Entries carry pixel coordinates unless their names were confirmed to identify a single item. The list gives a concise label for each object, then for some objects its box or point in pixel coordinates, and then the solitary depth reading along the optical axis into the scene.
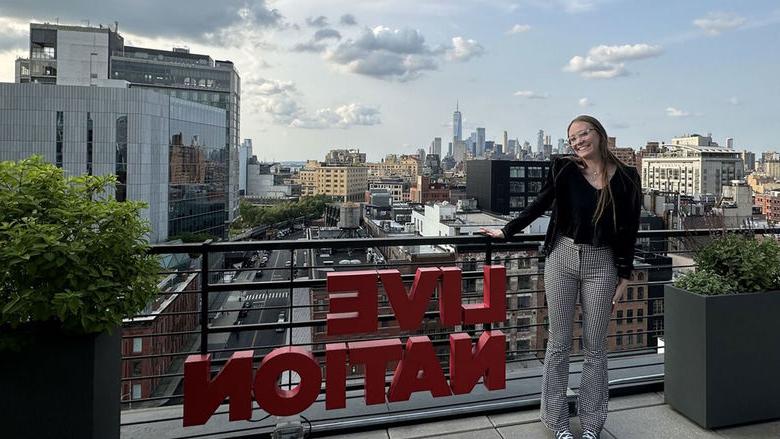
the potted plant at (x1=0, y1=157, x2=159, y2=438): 1.73
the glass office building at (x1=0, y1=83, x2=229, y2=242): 37.00
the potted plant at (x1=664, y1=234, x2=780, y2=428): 2.61
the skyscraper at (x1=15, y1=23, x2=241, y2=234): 49.72
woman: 2.38
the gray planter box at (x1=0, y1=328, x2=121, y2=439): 1.81
